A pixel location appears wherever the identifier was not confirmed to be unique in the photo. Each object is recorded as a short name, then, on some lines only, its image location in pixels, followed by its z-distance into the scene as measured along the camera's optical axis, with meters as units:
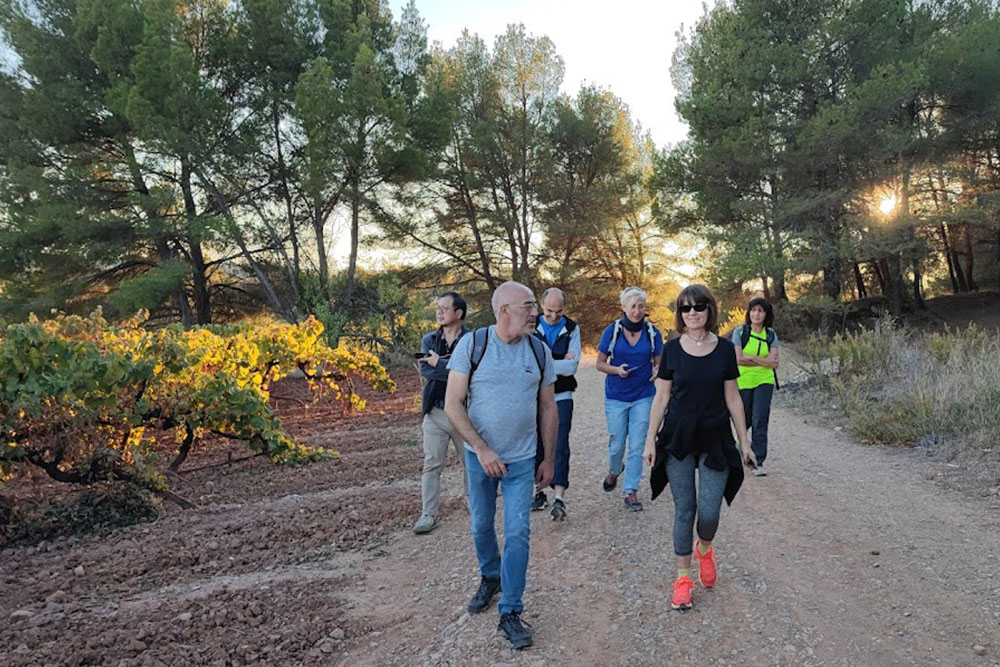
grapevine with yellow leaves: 5.03
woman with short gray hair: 4.75
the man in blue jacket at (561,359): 4.57
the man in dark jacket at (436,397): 4.31
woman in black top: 3.23
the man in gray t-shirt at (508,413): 2.97
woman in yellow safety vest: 5.59
